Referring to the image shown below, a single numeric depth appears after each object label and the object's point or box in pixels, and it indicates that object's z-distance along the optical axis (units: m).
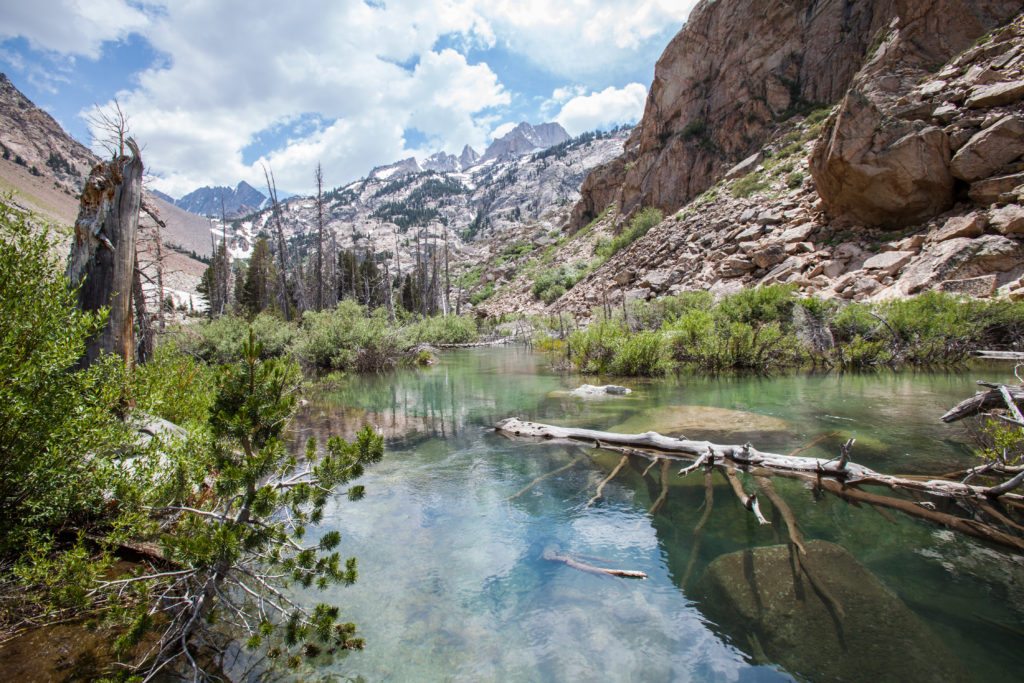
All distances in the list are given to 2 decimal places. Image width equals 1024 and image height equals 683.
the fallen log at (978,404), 5.87
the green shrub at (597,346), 17.36
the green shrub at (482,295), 62.91
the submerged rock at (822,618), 3.13
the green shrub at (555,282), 45.59
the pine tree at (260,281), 43.53
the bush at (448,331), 31.66
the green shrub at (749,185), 32.12
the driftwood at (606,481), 6.02
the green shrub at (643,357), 16.17
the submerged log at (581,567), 4.16
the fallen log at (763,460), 4.95
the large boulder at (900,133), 20.64
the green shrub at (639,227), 41.84
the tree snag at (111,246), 5.46
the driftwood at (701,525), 4.40
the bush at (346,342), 19.92
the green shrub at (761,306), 18.23
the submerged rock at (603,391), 13.06
